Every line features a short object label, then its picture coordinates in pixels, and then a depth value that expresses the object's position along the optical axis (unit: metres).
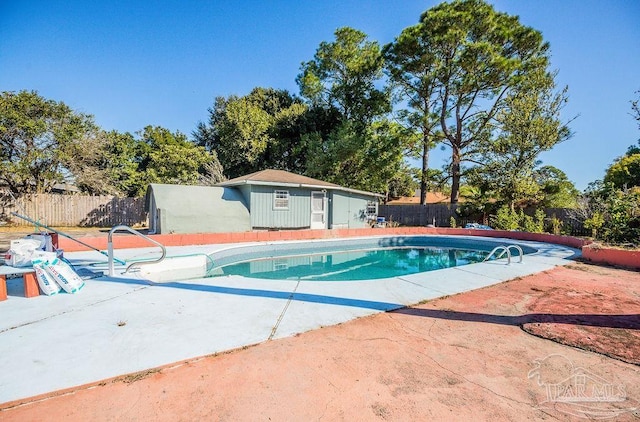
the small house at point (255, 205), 12.08
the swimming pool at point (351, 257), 8.50
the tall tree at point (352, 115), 19.89
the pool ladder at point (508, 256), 7.13
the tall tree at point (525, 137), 16.44
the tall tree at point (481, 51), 16.83
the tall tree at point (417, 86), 18.02
